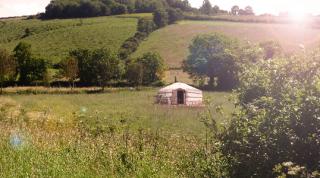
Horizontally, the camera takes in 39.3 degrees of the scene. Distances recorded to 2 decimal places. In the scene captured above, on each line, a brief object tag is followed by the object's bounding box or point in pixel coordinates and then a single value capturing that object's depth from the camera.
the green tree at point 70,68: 78.81
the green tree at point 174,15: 143.75
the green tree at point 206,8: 162.20
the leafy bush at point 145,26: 126.25
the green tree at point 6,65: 75.62
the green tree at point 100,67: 77.38
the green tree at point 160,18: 136.75
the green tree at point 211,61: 78.31
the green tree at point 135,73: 78.12
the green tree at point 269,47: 79.91
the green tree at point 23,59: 83.31
